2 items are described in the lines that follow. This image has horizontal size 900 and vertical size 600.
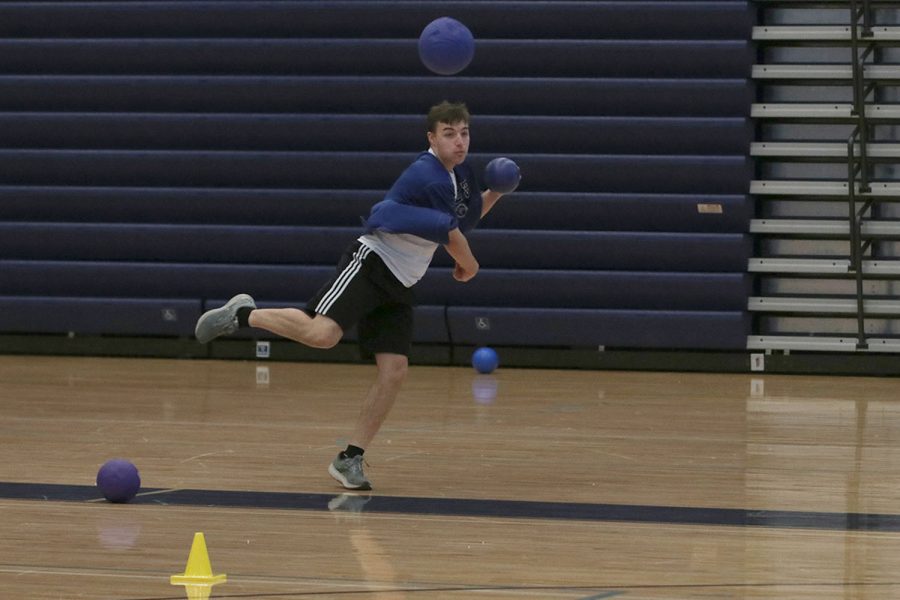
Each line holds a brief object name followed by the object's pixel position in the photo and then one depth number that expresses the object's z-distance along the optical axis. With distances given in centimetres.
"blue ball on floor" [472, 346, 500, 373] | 2094
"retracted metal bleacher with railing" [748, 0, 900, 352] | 2105
